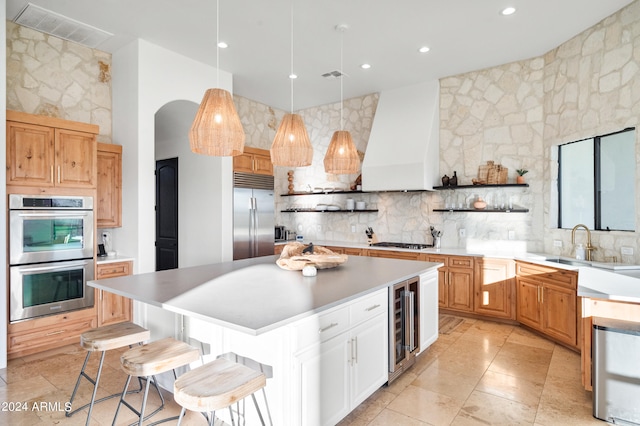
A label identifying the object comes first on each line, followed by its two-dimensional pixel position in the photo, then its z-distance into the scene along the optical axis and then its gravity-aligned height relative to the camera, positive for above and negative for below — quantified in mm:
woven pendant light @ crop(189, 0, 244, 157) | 2436 +598
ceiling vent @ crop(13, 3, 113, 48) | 3656 +2045
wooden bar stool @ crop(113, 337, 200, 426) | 1934 -816
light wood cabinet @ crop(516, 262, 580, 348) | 3648 -1004
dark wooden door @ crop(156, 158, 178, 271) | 6004 -25
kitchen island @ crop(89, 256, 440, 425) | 1941 -673
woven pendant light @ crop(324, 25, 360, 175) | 3475 +550
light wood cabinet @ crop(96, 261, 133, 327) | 3996 -1013
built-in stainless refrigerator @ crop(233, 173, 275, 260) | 5402 -48
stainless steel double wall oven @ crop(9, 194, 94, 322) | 3400 -414
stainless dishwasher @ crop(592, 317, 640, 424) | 2318 -1061
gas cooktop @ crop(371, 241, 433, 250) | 5465 -537
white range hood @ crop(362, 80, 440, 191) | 5262 +1067
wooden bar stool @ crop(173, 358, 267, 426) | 1564 -804
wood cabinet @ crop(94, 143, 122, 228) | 4258 +324
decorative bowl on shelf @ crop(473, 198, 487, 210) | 5098 +87
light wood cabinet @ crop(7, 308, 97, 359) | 3400 -1192
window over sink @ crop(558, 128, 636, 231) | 3730 +330
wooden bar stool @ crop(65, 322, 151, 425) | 2242 -803
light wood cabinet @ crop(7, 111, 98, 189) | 3414 +625
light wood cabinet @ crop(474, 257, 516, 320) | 4520 -990
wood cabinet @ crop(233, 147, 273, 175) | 5461 +794
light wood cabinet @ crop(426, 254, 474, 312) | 4797 -975
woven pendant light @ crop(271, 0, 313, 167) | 2943 +576
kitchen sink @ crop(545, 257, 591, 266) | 3871 -575
